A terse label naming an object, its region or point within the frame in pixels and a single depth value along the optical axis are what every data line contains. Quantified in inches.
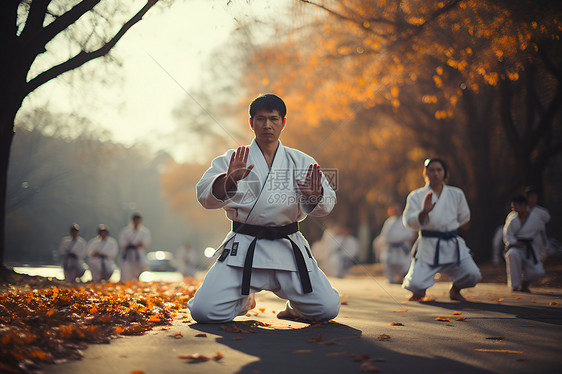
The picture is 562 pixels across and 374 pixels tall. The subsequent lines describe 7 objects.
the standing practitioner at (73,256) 529.0
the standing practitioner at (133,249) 509.4
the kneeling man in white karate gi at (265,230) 176.2
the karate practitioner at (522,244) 359.3
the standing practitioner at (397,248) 529.7
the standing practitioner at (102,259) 524.7
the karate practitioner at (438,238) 282.2
